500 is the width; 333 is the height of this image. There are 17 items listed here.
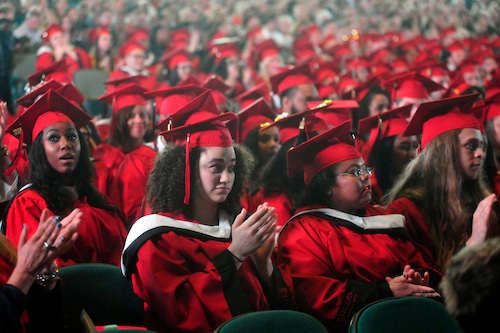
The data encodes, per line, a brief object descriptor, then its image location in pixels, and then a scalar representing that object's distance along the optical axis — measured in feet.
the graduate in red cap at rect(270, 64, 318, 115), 38.04
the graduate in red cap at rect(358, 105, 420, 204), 27.96
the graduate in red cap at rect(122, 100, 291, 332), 19.16
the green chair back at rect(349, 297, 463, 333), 17.66
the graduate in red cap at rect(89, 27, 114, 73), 58.18
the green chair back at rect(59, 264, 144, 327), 19.30
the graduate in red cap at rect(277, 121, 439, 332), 21.18
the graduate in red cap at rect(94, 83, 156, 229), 27.07
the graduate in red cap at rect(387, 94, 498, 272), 24.76
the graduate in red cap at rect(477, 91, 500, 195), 30.91
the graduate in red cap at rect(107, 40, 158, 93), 51.77
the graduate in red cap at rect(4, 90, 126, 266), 22.09
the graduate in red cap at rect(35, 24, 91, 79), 51.52
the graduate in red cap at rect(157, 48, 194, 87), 51.40
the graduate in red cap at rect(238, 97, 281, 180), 29.25
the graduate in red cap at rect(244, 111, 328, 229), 24.91
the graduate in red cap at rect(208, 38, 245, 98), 54.90
